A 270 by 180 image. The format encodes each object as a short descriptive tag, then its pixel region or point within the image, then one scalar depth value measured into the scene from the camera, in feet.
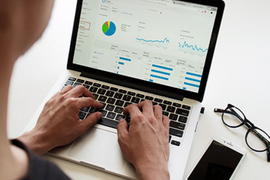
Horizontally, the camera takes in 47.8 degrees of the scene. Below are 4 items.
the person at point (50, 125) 1.20
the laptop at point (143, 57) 3.12
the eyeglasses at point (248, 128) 3.07
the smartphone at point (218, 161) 2.74
